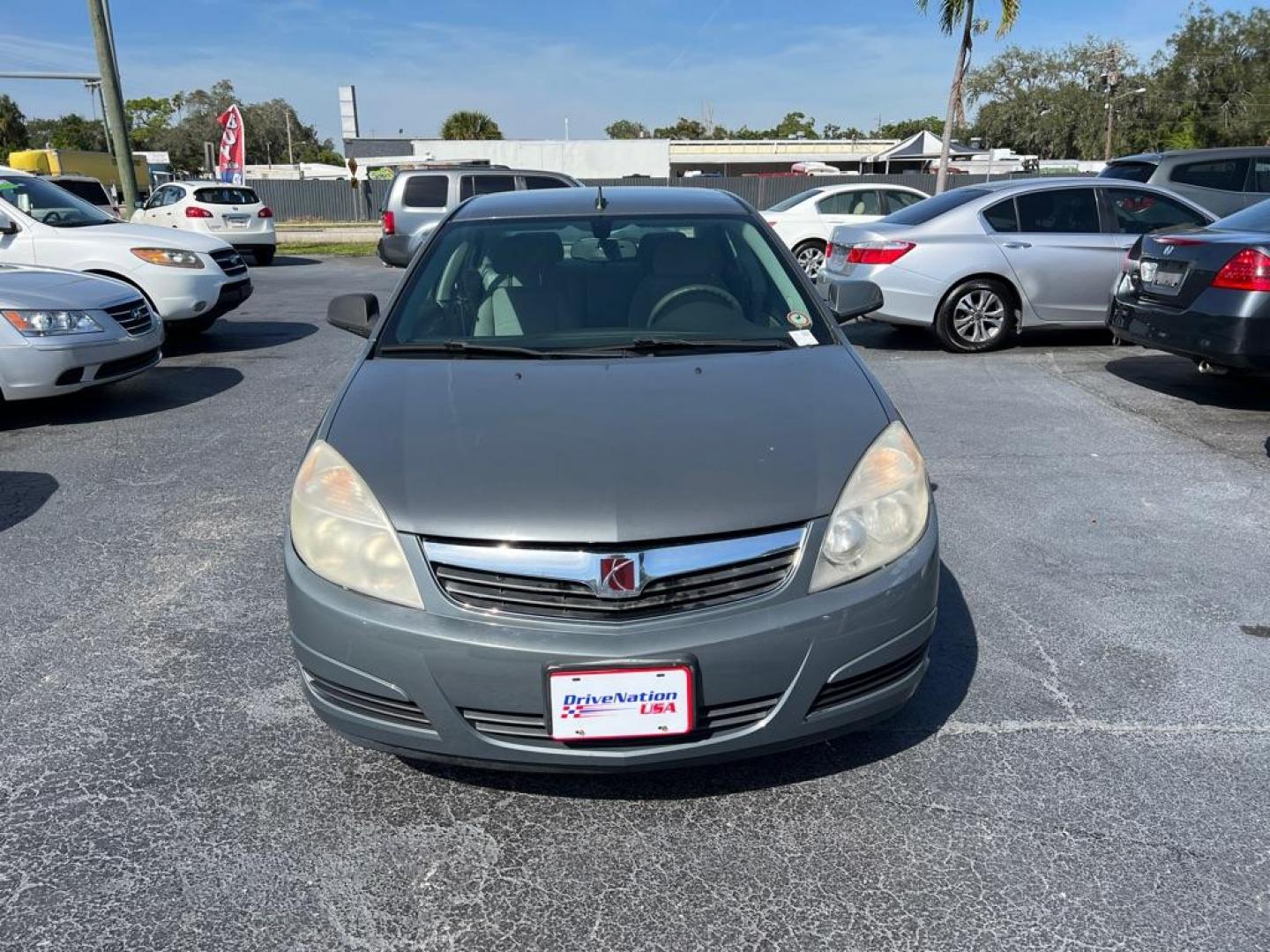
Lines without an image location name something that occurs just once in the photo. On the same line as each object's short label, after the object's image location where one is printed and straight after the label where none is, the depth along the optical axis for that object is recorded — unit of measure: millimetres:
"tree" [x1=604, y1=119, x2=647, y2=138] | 113812
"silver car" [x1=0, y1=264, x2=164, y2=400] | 6348
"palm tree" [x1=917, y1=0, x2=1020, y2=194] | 23312
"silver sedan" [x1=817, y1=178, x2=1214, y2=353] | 8656
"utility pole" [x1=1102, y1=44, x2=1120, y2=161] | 38219
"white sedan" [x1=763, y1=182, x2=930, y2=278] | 13586
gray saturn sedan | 2230
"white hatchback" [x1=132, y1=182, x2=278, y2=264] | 18359
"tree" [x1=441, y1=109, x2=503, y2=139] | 86062
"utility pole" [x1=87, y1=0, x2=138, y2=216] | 16500
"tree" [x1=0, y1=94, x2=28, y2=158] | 80438
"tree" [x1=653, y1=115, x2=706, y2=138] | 108812
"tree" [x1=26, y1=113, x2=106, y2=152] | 97812
